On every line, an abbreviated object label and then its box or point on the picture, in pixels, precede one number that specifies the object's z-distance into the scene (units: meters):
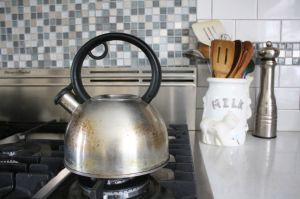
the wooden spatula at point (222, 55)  0.79
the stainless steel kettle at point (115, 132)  0.44
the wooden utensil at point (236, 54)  0.79
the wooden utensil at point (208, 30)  0.89
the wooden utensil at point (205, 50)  0.89
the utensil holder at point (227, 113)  0.78
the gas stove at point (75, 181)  0.46
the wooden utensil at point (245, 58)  0.78
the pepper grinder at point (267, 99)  0.85
